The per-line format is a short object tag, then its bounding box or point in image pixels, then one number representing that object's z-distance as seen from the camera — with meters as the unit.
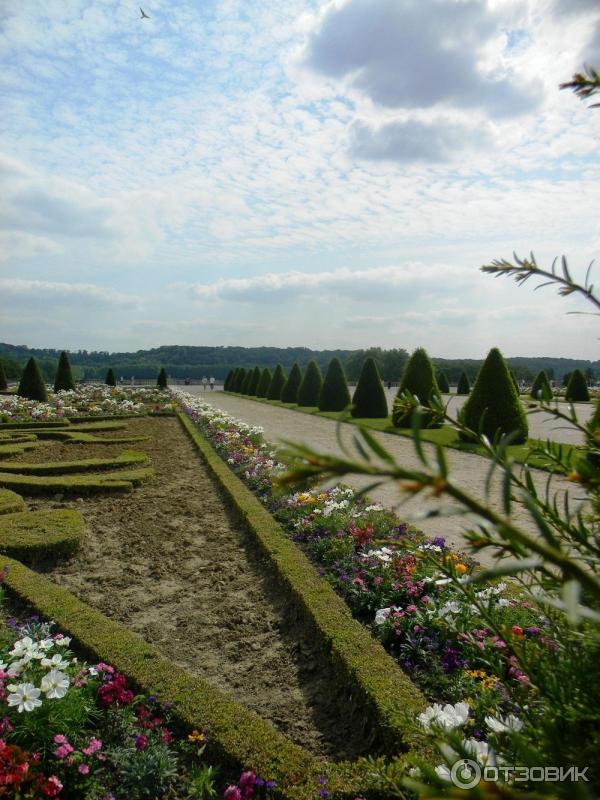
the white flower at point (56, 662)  2.83
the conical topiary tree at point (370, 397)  19.41
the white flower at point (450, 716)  1.73
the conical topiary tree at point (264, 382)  33.94
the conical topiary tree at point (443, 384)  33.84
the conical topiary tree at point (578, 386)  27.14
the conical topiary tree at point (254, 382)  36.75
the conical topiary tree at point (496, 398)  13.15
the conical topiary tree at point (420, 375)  16.33
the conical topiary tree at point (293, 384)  28.27
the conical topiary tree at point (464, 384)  35.03
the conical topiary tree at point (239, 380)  41.58
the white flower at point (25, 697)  2.68
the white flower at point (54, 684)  2.77
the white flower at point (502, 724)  1.30
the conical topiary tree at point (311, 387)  25.95
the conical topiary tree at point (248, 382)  38.06
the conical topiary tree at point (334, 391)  23.25
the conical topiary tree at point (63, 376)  28.09
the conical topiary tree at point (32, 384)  23.20
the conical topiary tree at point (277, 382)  31.11
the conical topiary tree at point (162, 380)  40.38
